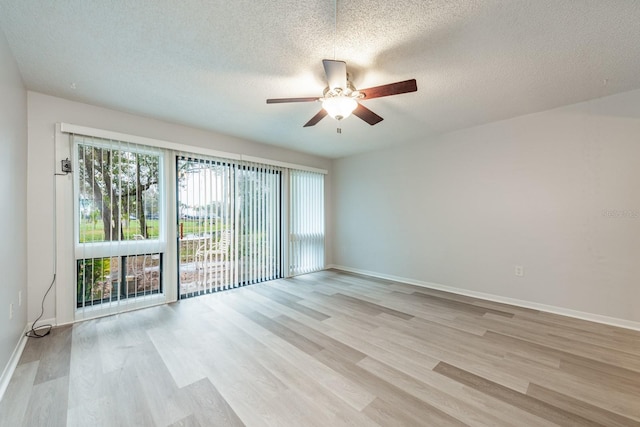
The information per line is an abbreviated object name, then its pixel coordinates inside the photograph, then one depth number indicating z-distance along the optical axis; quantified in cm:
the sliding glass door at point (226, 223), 354
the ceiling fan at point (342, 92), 182
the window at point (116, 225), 279
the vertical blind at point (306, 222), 484
